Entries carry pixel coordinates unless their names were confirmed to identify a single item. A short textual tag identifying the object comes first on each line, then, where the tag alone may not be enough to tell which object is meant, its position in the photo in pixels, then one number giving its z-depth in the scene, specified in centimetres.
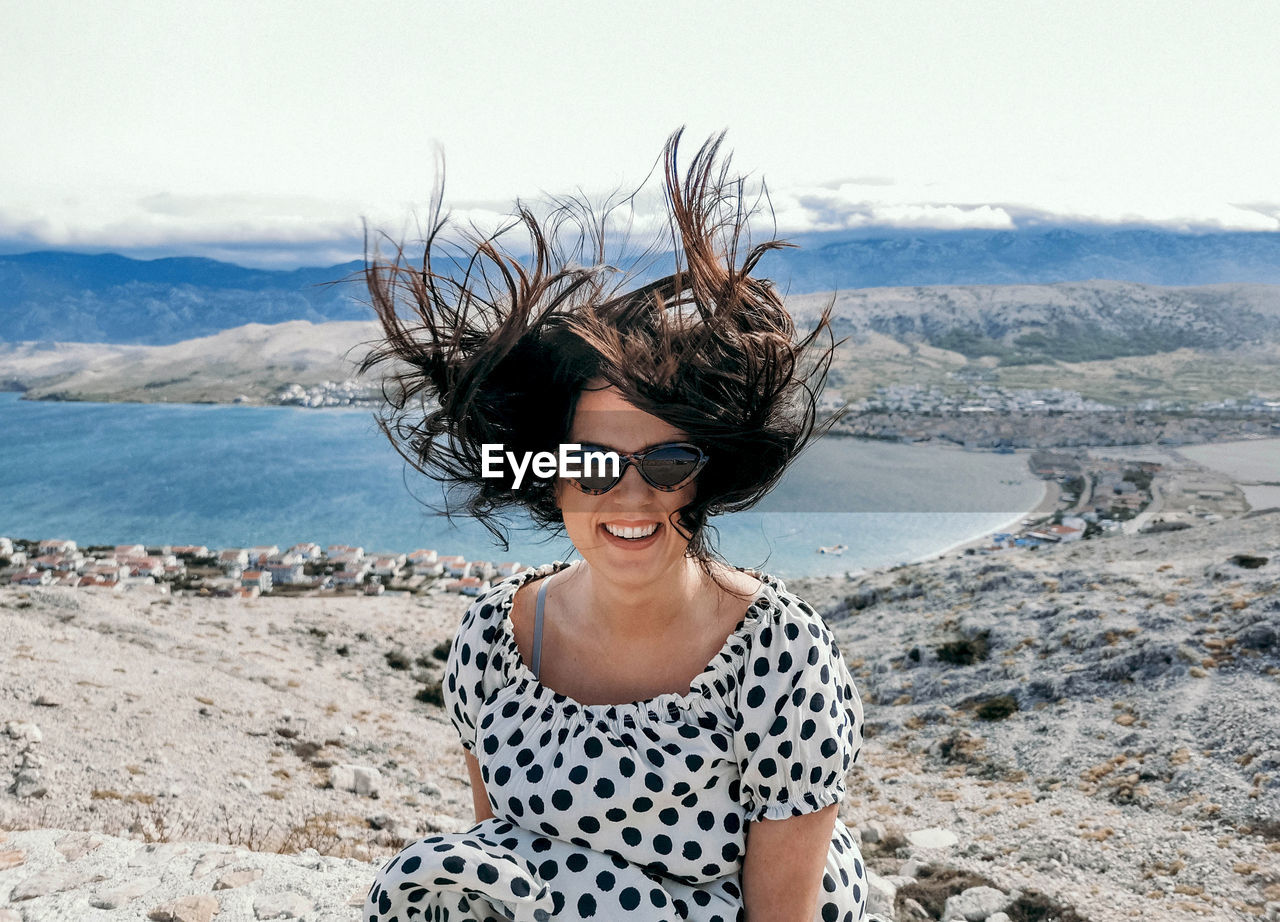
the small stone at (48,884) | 261
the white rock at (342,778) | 448
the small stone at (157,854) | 289
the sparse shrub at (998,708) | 545
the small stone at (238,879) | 272
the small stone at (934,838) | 388
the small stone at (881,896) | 311
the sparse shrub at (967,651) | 652
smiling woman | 152
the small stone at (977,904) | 310
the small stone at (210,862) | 280
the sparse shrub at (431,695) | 739
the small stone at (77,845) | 292
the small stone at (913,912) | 311
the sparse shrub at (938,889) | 324
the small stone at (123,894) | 255
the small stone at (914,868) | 360
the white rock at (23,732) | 415
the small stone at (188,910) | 248
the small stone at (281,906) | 258
